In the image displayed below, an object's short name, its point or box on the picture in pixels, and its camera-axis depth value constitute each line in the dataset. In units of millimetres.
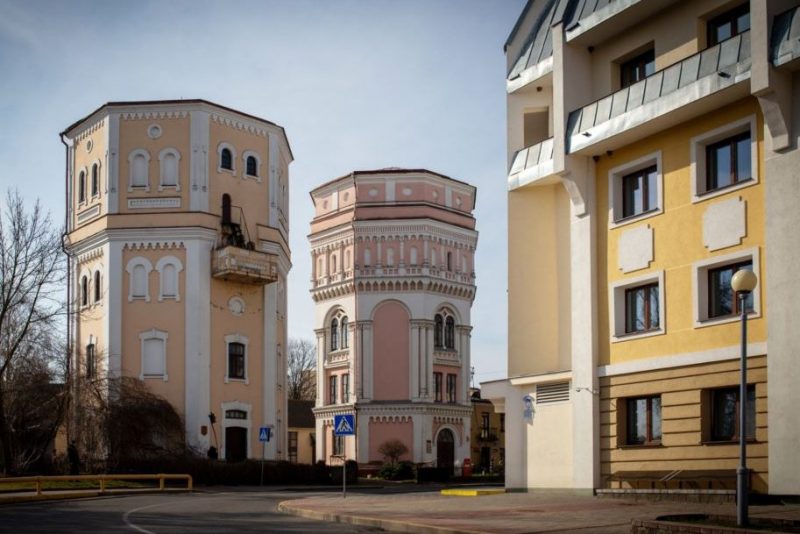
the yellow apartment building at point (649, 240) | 22141
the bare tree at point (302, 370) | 114250
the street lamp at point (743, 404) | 15672
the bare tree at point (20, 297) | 46281
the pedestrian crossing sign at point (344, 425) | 31266
